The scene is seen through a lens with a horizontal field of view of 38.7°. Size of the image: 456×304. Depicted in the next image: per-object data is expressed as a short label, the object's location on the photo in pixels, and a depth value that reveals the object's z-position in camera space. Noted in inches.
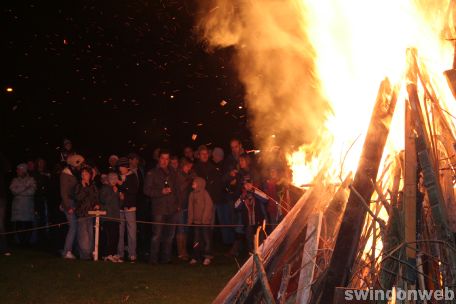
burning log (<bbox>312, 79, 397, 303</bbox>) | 183.9
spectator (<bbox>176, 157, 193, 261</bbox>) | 464.1
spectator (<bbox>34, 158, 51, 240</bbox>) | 535.2
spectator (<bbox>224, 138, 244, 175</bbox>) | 481.4
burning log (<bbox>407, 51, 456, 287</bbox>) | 178.5
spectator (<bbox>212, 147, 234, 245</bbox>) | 492.4
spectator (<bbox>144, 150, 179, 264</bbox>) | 440.8
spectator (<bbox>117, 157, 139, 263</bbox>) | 447.5
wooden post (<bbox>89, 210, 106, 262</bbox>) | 436.7
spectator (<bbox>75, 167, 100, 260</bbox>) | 443.8
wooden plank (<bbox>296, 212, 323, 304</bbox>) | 195.0
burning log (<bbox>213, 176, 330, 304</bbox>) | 206.1
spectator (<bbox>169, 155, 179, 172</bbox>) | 473.0
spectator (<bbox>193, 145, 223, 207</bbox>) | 482.9
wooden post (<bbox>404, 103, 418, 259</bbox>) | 180.5
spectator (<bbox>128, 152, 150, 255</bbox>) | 473.1
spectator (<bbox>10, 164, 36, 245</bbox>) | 512.7
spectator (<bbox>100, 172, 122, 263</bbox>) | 442.3
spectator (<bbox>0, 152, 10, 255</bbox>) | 443.8
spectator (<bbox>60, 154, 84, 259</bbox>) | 450.0
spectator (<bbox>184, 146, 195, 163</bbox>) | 520.1
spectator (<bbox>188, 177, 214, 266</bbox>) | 454.9
